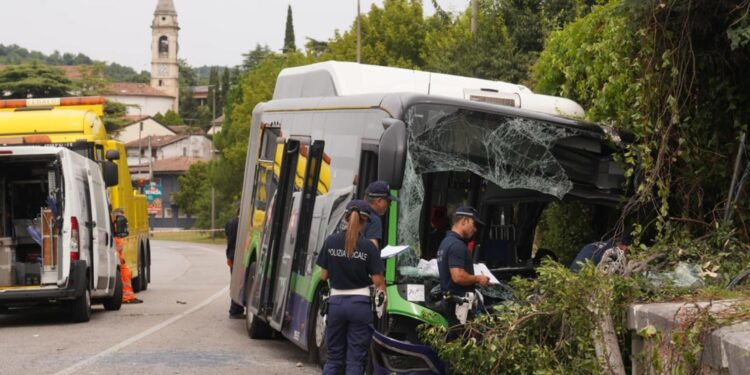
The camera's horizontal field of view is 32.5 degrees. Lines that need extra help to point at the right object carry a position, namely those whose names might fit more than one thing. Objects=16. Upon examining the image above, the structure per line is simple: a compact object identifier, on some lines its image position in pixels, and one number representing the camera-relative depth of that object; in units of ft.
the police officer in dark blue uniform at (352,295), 30.66
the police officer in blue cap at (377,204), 32.14
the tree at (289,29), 474.08
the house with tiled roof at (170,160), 442.91
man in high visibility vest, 70.95
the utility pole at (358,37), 151.39
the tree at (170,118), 620.69
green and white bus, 33.30
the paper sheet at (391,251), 31.96
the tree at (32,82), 256.52
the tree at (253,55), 574.15
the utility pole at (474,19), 111.96
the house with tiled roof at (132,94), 628.49
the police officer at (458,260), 31.37
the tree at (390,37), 181.06
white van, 55.42
